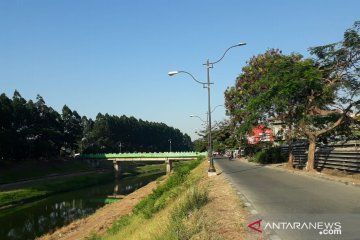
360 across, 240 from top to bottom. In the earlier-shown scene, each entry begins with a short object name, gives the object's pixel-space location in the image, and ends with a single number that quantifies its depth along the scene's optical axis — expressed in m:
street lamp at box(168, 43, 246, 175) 31.84
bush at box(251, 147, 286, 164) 51.69
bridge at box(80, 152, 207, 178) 105.44
